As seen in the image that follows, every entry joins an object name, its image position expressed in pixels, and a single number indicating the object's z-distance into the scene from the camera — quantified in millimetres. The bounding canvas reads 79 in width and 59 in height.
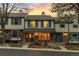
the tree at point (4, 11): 14427
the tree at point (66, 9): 12334
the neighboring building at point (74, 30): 15732
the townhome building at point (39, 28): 15572
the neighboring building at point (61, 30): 15767
